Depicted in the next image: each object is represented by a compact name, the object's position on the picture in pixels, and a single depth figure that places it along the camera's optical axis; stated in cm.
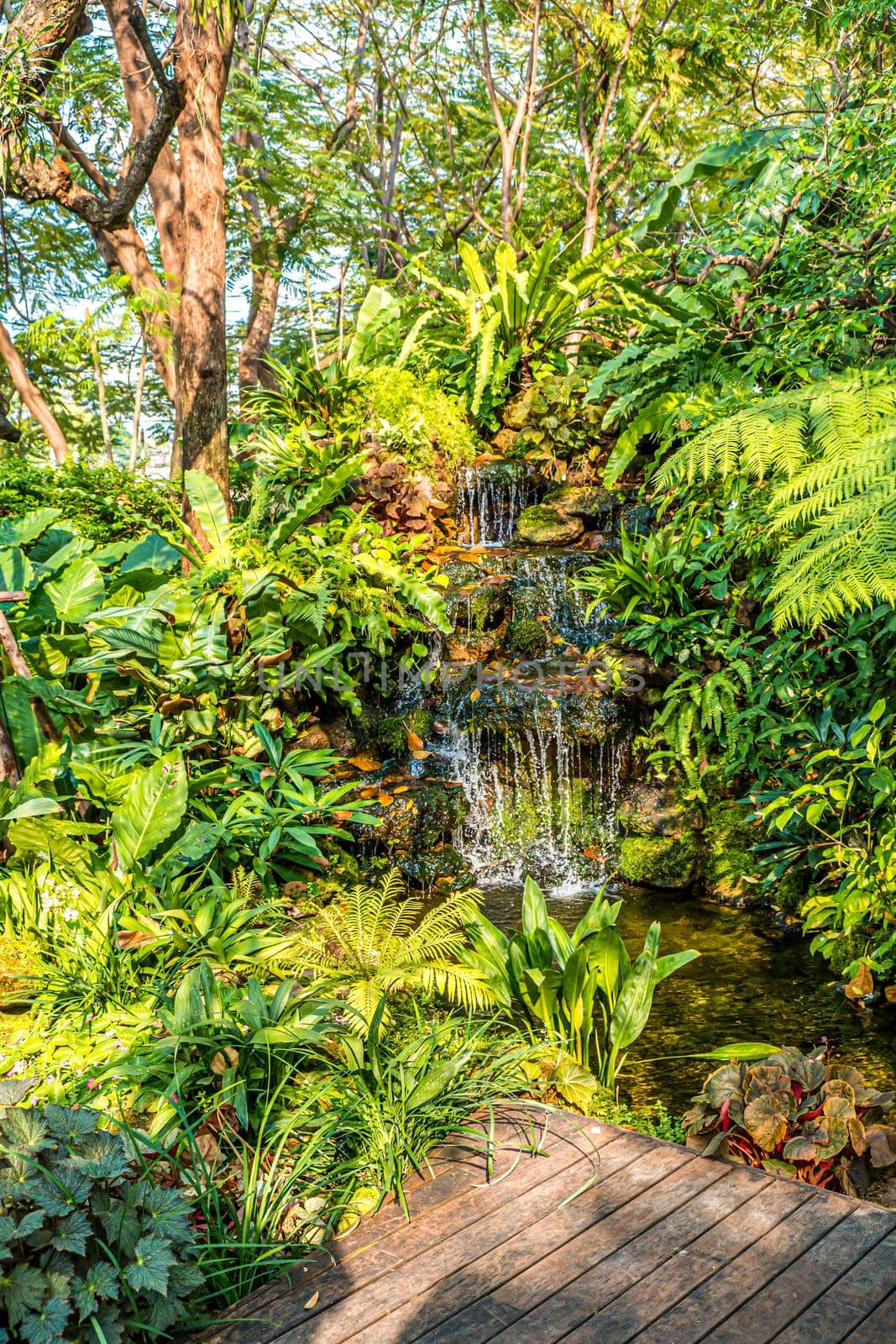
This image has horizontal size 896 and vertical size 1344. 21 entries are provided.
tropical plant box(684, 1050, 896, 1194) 259
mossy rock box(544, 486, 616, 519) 758
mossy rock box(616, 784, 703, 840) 579
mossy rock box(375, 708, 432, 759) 630
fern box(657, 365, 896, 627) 319
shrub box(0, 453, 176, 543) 653
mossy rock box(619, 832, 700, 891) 566
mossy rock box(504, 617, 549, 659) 680
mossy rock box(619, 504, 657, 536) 704
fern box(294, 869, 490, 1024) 314
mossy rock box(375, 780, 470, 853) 579
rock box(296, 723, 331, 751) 578
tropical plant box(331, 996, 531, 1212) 245
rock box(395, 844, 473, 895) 569
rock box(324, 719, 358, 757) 605
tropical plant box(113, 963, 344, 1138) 247
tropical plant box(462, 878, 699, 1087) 312
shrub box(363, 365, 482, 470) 768
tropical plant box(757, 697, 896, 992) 411
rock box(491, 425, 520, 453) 848
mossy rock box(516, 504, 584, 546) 753
